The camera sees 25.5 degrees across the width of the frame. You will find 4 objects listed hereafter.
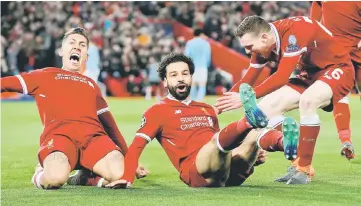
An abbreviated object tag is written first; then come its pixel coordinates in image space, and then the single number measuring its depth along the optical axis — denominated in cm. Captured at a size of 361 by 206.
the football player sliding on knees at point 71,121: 668
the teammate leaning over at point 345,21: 938
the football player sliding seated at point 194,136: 603
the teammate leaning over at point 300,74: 709
